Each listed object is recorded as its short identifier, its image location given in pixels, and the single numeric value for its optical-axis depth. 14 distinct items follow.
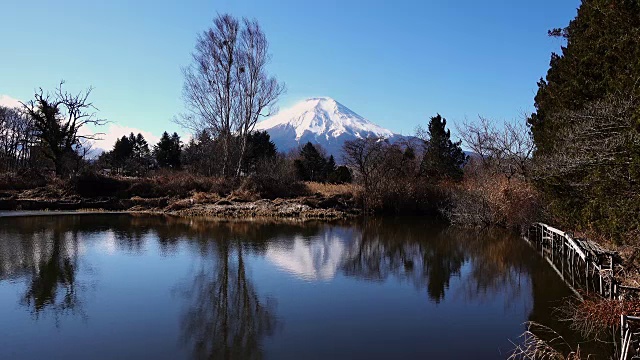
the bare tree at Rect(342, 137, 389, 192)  28.67
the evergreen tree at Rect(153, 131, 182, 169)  49.50
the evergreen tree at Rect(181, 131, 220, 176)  39.72
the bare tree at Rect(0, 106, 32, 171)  45.81
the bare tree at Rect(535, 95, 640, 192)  6.99
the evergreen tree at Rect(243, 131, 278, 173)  41.71
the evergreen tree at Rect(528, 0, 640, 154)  8.12
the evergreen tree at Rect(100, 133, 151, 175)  48.43
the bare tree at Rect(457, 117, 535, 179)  21.59
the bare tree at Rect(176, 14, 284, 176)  31.62
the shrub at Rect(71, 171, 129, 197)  31.80
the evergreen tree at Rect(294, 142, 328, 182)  44.69
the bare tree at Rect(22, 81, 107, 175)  36.66
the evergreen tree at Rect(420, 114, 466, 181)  30.98
